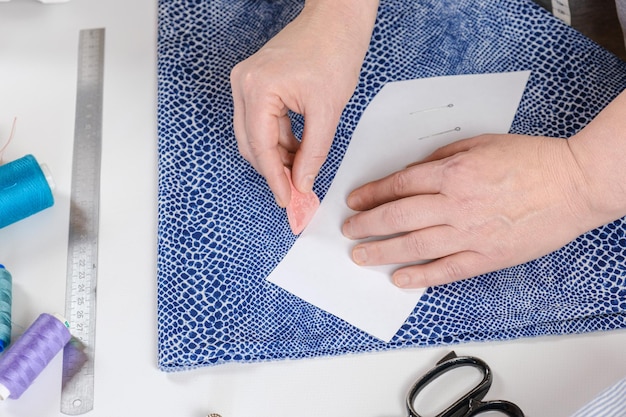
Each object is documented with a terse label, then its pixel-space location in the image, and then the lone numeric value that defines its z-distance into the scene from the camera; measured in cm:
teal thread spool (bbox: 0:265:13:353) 92
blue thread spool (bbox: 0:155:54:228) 99
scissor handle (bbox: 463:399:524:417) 86
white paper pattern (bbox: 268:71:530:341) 97
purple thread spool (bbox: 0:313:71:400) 88
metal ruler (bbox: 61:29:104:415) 93
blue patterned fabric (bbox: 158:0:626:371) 95
